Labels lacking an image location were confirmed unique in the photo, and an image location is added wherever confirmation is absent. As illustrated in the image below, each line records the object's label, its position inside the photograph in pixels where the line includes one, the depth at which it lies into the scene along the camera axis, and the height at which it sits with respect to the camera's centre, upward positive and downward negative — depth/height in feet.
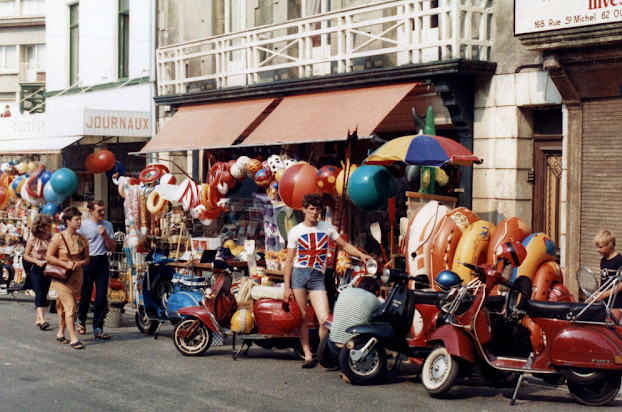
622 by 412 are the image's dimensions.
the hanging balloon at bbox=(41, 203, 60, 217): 66.03 -1.93
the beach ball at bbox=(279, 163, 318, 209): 45.39 -0.15
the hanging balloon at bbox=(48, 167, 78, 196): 63.00 -0.09
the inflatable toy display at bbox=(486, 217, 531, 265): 38.27 -2.03
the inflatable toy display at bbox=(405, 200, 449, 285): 39.42 -2.29
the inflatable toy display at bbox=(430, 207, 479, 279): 39.11 -2.41
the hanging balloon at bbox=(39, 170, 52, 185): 65.46 +0.17
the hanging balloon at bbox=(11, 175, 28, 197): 67.87 -0.31
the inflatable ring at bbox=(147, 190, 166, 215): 55.21 -1.22
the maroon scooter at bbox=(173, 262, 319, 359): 35.32 -5.12
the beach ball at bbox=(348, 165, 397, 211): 42.09 -0.26
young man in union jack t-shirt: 34.42 -2.85
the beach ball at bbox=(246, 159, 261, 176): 52.21 +0.75
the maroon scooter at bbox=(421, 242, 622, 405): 28.04 -4.63
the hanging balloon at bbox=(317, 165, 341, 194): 45.03 +0.08
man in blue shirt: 41.88 -3.71
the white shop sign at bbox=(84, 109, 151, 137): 65.10 +3.81
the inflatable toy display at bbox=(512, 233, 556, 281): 36.96 -2.69
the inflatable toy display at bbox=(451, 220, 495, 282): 38.24 -2.53
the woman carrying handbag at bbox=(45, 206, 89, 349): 39.60 -3.21
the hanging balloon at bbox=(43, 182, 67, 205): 64.18 -1.00
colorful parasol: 39.42 +1.14
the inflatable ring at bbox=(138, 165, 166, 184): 57.93 +0.35
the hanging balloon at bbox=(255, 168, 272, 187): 50.11 +0.17
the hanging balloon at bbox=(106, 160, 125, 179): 67.56 +0.74
